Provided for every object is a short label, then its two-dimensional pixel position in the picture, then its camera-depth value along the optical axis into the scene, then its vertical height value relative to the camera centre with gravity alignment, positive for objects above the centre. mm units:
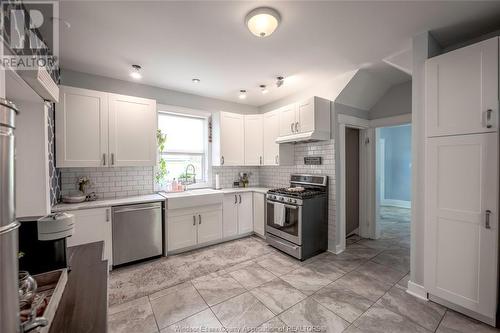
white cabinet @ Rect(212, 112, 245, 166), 3994 +514
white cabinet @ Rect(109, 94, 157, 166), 2971 +522
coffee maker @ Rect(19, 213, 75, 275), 1215 -468
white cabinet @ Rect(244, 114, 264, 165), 4273 +537
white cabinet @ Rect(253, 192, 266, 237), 3889 -929
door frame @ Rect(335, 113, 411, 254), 3334 -155
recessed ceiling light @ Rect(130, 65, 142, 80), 2822 +1338
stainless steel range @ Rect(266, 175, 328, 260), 3062 -843
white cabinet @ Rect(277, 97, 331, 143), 3152 +709
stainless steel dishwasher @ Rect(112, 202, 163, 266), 2779 -946
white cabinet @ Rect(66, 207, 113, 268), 2539 -791
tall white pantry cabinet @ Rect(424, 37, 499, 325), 1762 -139
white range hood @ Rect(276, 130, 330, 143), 3121 +445
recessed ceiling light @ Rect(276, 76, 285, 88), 3237 +1355
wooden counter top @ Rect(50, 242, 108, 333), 845 -656
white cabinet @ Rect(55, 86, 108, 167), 2625 +499
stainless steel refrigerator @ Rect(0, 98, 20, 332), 640 -217
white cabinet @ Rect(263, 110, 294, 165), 3879 +356
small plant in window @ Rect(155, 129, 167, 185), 3666 +38
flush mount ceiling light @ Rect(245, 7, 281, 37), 1771 +1275
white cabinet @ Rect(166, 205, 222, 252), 3199 -1012
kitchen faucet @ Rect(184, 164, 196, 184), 4062 -120
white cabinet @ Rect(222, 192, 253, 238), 3779 -932
